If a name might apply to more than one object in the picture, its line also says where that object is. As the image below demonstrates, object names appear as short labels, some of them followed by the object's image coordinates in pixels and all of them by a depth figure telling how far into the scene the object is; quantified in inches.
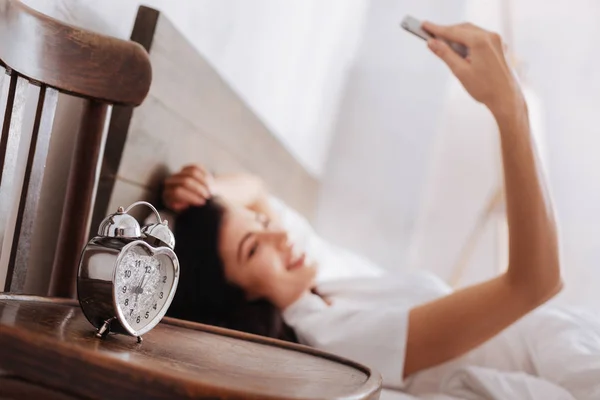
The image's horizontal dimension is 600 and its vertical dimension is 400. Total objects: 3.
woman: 44.4
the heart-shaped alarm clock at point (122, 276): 26.1
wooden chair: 20.9
